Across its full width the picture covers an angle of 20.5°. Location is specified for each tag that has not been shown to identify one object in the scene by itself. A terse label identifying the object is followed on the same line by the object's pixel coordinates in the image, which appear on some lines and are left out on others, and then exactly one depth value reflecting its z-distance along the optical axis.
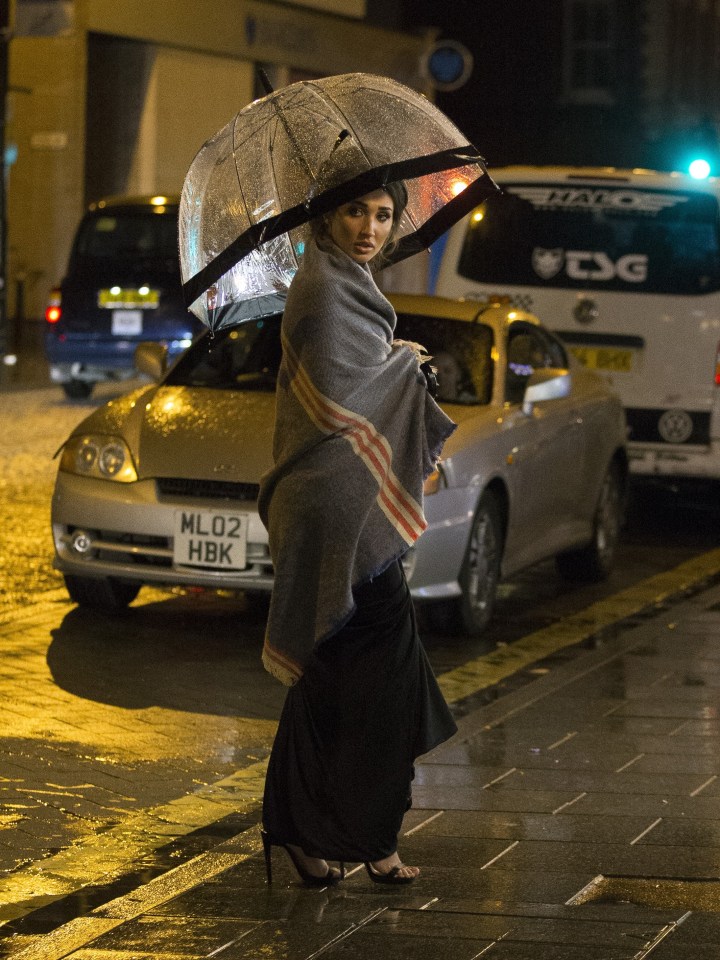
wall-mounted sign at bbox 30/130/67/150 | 30.38
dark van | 18.75
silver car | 8.27
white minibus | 12.25
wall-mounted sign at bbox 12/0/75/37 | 29.78
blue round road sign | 31.69
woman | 4.79
